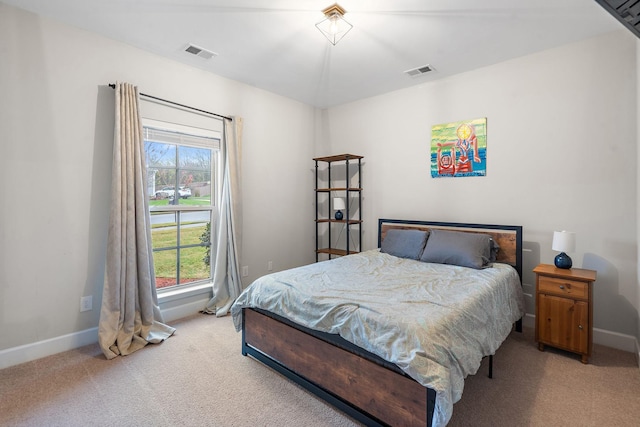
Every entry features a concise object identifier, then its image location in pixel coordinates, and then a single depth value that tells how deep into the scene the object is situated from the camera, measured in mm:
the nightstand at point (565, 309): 2299
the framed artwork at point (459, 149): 3277
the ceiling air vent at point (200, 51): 2848
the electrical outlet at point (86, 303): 2605
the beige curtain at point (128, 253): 2541
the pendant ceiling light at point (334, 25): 2246
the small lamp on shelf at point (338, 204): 4160
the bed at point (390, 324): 1468
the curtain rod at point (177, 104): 2678
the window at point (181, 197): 3148
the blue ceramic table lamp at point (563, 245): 2512
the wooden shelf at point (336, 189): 4020
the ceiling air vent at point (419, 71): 3244
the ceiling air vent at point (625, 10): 1073
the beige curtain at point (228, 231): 3455
